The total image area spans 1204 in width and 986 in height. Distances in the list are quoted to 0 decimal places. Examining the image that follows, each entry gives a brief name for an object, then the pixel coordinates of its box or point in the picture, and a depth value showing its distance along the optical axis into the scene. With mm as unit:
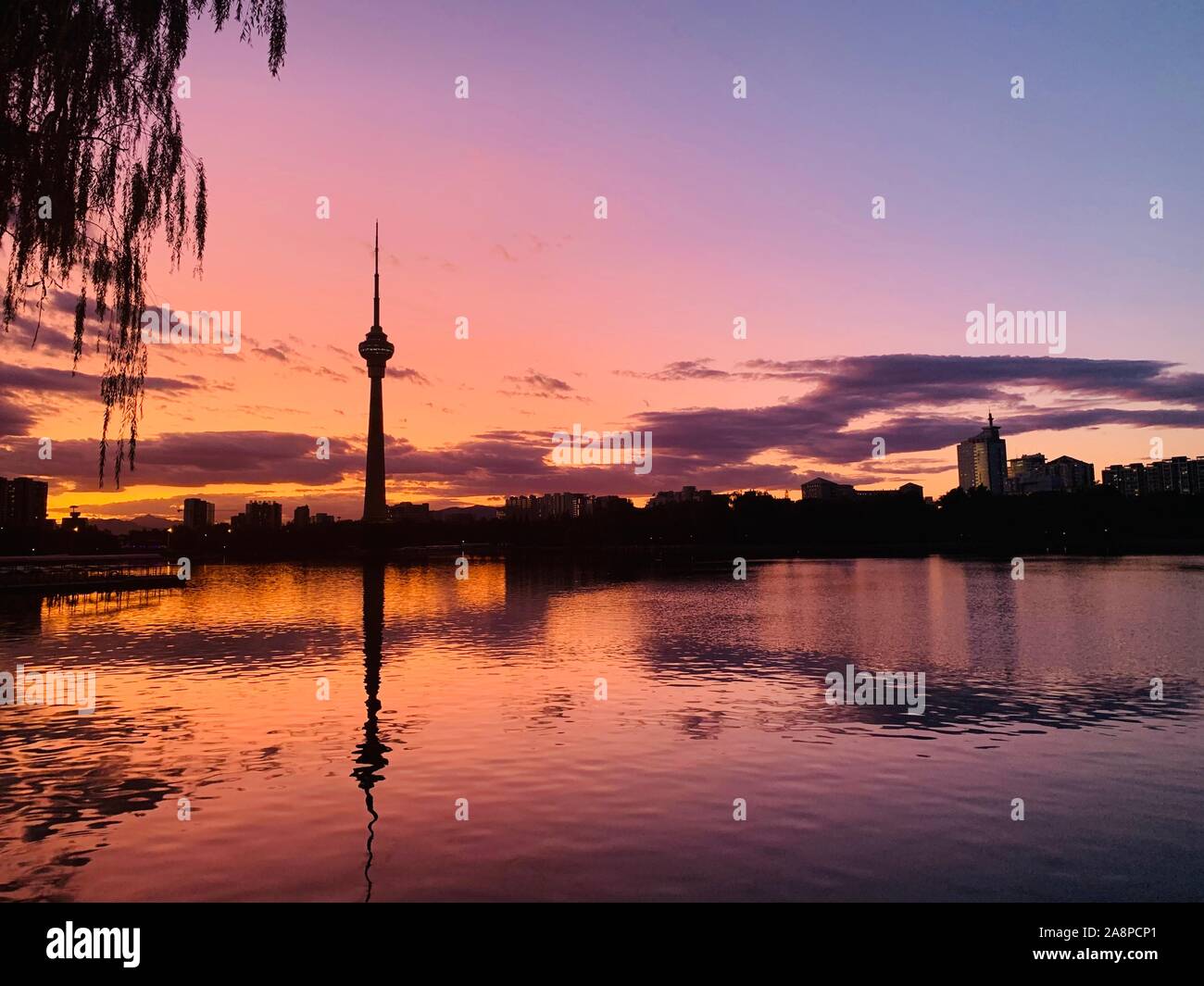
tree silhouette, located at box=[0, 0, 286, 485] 12492
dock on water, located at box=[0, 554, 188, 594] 94938
